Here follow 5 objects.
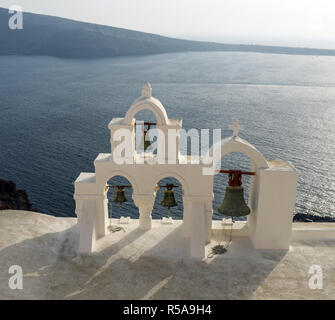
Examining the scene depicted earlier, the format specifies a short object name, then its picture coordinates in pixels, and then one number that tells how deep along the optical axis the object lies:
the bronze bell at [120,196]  16.95
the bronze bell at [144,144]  16.04
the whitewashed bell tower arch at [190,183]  14.77
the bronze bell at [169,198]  16.50
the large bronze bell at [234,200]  14.69
